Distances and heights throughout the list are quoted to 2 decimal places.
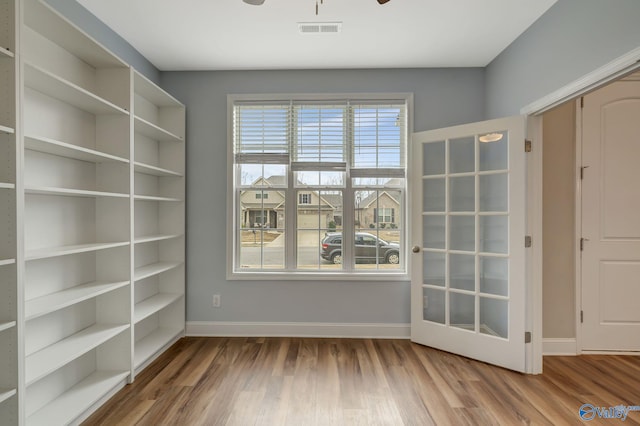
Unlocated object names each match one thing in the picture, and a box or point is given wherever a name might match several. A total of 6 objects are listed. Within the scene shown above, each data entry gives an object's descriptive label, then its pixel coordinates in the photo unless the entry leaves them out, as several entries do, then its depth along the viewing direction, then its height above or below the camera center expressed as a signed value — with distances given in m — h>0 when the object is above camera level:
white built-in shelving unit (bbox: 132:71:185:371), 2.86 -0.07
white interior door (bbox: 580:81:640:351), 2.81 -0.06
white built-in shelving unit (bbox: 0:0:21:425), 1.50 -0.01
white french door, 2.60 -0.26
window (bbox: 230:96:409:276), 3.33 +0.32
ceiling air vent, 2.50 +1.45
